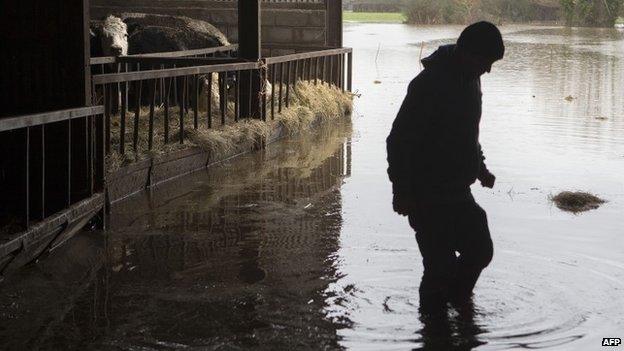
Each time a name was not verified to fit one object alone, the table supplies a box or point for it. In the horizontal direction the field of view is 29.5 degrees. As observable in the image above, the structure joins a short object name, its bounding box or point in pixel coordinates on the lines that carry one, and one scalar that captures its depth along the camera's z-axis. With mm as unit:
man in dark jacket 6488
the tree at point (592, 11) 63719
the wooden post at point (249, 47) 15109
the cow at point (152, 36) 17750
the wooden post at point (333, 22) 23984
